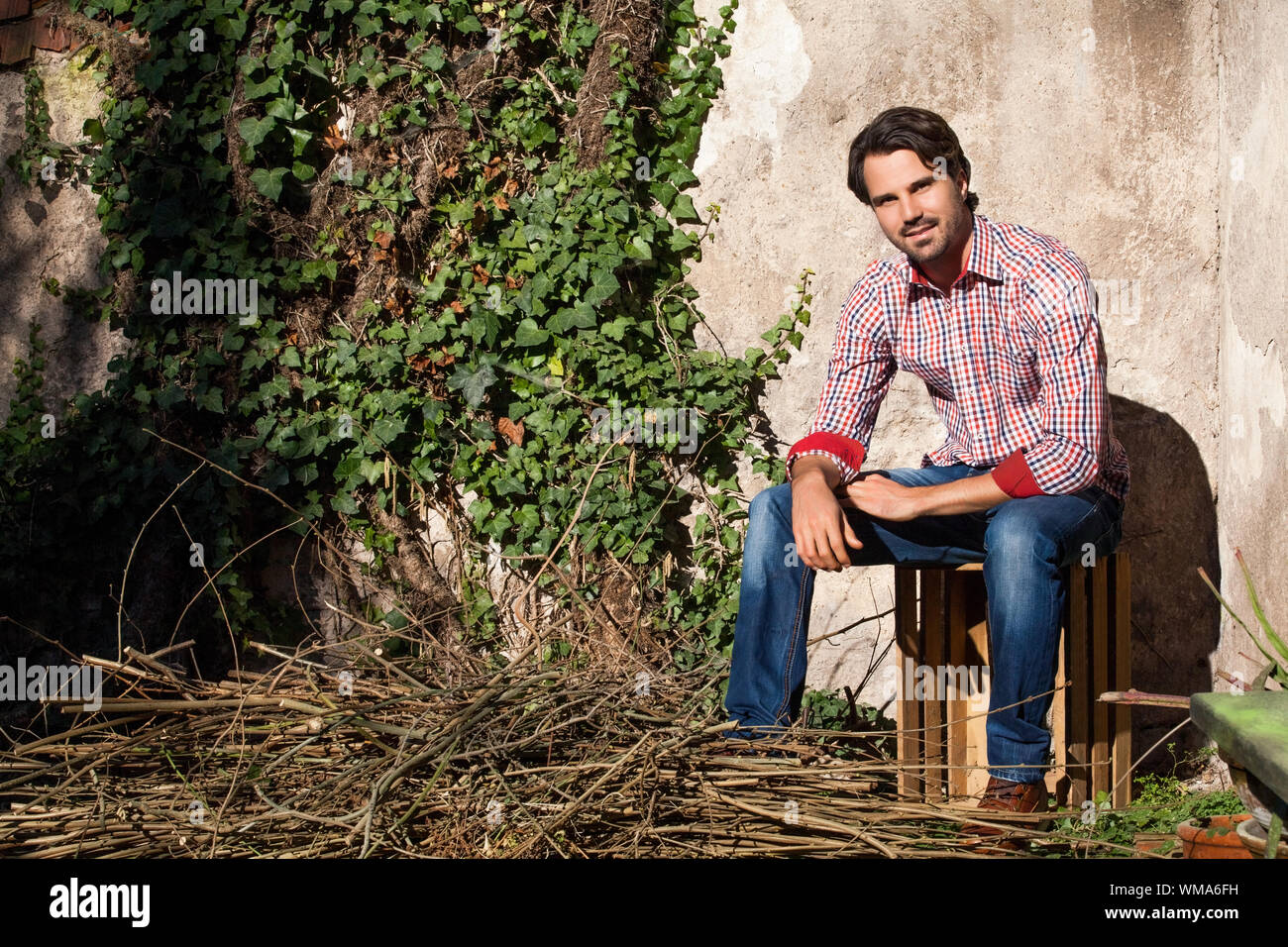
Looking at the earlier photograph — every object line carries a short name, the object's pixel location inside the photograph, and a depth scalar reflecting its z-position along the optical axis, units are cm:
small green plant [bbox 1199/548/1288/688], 270
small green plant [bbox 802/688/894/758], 386
